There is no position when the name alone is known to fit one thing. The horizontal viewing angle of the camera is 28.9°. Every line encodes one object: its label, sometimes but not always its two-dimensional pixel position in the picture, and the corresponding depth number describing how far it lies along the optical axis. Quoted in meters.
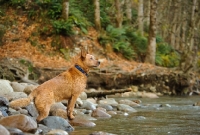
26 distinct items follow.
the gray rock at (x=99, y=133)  6.84
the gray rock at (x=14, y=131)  6.49
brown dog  7.69
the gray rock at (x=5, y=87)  11.26
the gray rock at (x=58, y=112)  9.07
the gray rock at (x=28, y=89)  11.88
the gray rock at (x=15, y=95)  10.23
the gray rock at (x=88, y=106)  11.25
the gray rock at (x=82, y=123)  8.31
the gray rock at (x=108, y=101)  12.55
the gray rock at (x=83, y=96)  13.27
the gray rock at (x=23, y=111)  9.02
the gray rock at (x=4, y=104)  8.42
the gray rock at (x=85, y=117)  9.31
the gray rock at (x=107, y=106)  11.50
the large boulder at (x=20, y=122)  6.86
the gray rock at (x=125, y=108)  11.47
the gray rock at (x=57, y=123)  7.62
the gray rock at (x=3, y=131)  6.16
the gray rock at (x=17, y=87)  12.52
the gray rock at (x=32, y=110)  8.95
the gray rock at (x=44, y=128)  7.24
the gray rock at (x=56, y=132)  6.72
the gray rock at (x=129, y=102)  13.11
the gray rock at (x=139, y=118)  9.80
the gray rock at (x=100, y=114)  9.91
